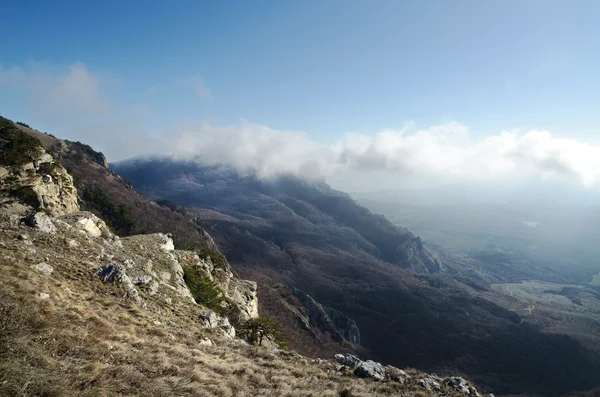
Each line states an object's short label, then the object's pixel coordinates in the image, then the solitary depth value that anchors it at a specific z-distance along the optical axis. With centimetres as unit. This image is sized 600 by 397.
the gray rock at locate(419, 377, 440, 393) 2344
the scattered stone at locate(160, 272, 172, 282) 3530
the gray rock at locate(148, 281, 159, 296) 2722
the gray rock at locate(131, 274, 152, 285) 2738
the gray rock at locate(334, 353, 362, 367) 2733
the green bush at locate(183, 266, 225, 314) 3988
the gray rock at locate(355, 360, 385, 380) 2340
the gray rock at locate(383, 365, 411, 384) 2403
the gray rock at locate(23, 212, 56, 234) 2686
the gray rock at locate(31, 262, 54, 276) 2023
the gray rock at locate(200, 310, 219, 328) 2734
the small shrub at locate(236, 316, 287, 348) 3738
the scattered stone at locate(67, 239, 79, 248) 2683
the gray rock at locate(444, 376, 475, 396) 2472
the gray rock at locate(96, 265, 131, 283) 2401
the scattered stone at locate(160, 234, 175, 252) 4588
